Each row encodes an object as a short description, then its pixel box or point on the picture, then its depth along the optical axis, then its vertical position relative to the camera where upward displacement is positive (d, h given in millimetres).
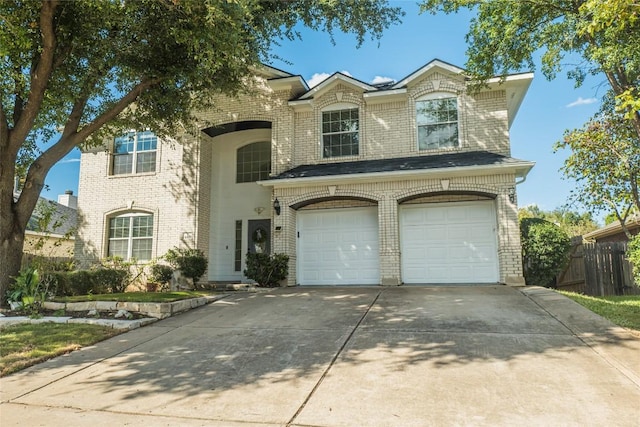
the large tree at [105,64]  8391 +4754
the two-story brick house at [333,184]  11859 +2495
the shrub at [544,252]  11070 +228
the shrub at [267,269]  12133 -182
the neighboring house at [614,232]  15975 +1272
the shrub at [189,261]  13266 +80
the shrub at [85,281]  10391 -448
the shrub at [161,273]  13211 -307
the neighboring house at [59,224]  10844 +1729
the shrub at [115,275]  11688 -336
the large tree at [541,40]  7953 +4993
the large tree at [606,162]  12266 +3165
